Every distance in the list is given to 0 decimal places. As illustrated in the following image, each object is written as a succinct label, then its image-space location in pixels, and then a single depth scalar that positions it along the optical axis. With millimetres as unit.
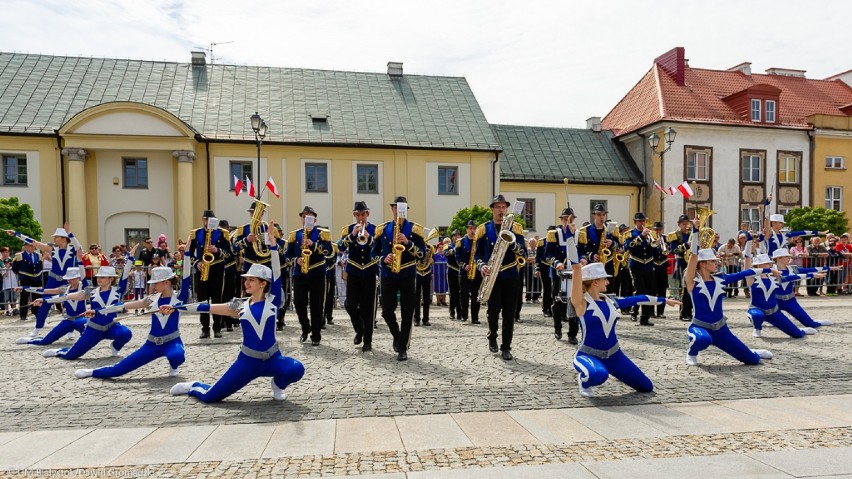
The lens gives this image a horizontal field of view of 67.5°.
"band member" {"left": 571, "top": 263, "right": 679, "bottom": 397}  6348
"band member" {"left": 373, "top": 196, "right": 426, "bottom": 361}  8500
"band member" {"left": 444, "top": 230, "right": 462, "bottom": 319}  13938
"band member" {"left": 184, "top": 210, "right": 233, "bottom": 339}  10680
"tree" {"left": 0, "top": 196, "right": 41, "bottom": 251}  22250
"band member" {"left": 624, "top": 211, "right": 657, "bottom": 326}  12375
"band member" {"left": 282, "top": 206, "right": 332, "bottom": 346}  9750
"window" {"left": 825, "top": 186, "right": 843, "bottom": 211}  36312
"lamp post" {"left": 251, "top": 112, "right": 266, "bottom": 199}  19891
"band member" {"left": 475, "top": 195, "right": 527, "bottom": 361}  8422
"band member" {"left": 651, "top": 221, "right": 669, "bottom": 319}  12586
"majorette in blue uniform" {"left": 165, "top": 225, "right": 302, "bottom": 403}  6125
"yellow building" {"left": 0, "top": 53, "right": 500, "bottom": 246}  27047
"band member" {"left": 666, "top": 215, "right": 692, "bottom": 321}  12698
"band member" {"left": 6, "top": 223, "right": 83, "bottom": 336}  10531
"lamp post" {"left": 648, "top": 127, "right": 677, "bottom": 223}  23934
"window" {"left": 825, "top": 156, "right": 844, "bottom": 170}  36125
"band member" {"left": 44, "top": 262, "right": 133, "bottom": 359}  8438
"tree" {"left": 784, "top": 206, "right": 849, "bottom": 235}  29922
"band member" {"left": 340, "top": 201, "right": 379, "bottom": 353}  9109
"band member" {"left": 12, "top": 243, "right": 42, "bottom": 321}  14148
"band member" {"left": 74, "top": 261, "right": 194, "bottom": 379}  7230
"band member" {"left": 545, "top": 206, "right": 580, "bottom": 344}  9367
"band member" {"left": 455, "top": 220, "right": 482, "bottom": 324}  12430
